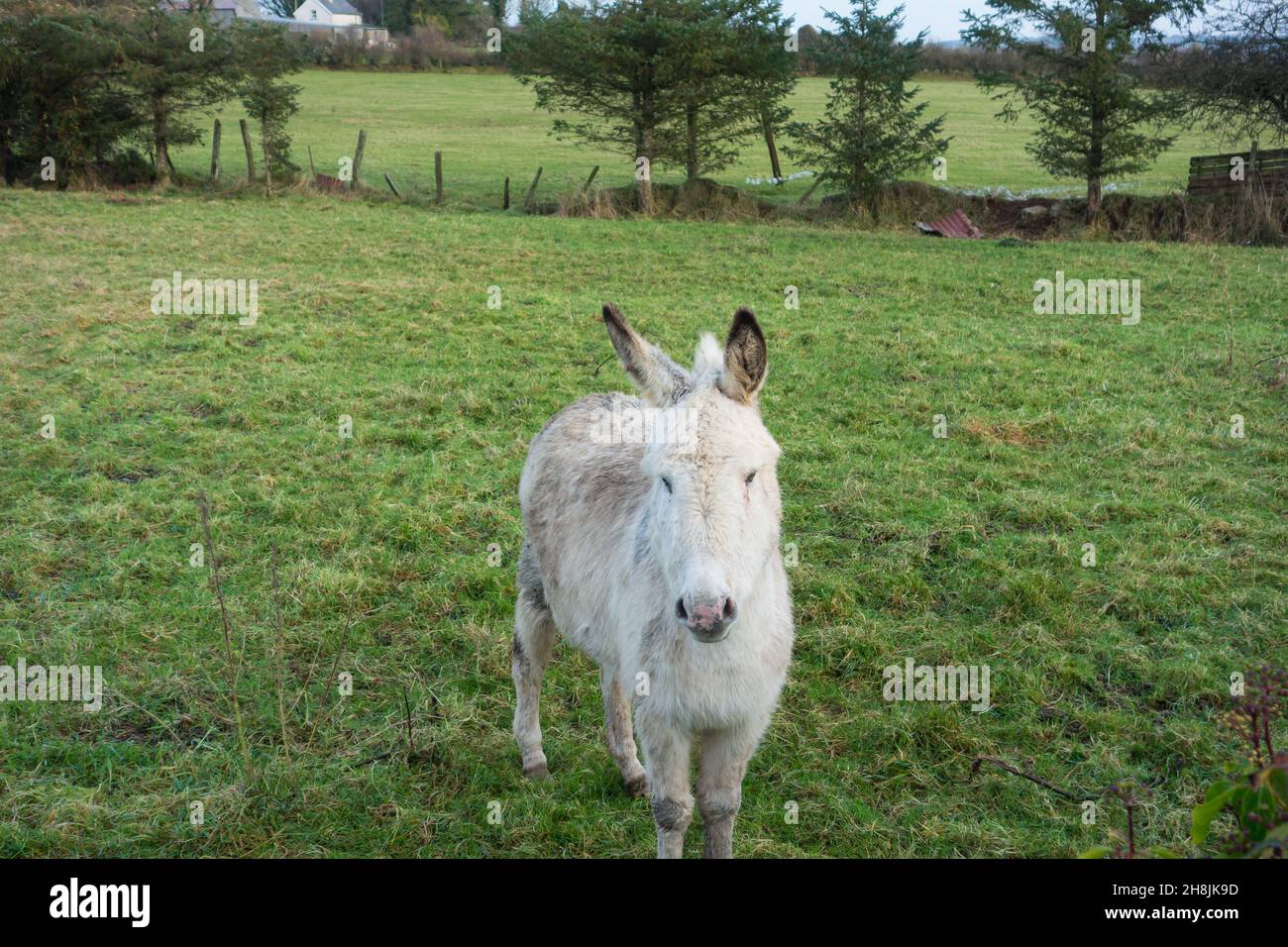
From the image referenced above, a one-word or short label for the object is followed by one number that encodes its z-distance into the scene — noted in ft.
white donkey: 9.96
